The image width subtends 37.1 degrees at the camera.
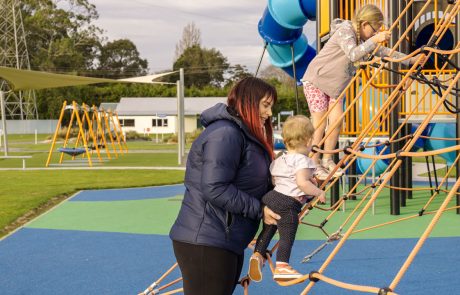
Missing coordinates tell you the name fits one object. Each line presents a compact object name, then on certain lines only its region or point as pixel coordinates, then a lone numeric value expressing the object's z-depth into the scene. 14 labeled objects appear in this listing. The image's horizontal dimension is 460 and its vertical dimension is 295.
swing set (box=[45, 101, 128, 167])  19.62
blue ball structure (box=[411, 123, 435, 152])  11.89
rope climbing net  3.03
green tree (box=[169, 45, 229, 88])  75.56
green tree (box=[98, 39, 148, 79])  78.69
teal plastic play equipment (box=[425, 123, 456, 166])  11.64
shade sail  17.38
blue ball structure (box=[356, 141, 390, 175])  12.89
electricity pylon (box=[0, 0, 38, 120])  58.94
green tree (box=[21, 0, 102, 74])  68.50
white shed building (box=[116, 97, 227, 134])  56.12
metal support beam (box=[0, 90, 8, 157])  22.11
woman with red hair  2.98
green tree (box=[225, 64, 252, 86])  74.81
